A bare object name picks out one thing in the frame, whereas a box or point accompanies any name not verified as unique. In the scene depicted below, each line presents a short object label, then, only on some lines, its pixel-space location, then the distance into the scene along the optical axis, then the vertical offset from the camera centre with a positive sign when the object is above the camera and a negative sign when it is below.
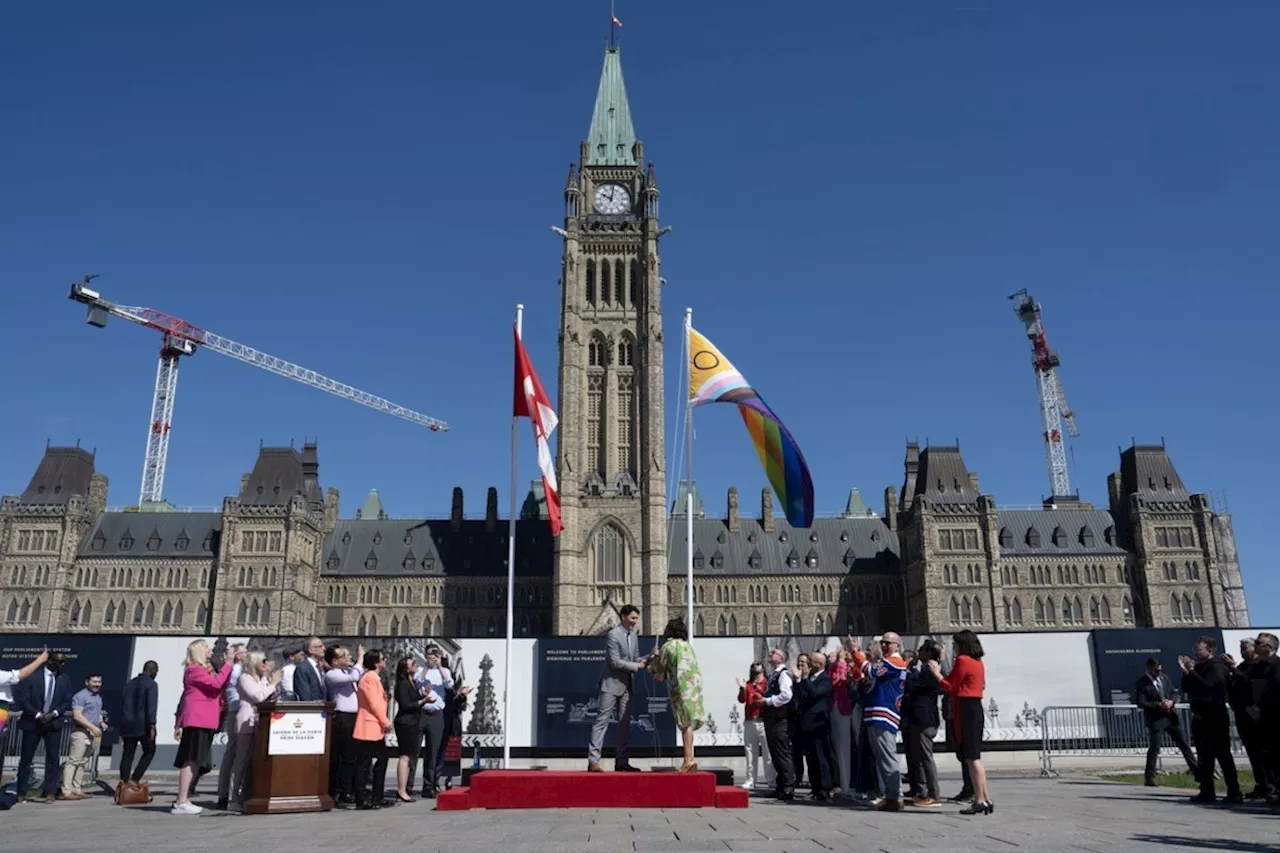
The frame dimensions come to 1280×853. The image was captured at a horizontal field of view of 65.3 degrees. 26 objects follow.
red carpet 11.32 -1.07
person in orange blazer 12.63 -0.37
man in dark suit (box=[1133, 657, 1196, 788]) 16.22 -0.33
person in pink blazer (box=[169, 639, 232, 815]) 12.66 -0.13
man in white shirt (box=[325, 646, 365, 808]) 12.96 -0.34
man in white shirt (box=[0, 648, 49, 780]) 12.29 +0.22
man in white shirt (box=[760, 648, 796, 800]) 14.34 -0.32
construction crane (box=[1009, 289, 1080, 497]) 119.90 +35.86
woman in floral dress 11.63 +0.19
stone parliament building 74.75 +11.15
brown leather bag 13.85 -1.32
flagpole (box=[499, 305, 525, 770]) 15.48 +3.24
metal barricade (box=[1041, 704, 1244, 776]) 22.39 -0.91
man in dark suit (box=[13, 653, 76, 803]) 13.83 -0.24
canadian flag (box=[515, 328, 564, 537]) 18.89 +5.24
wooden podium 11.56 -0.71
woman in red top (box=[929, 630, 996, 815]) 11.32 -0.02
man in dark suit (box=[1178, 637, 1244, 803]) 13.21 -0.31
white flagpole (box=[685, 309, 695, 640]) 18.73 +4.17
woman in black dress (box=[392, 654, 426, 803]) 13.61 -0.30
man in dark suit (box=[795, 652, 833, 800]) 14.07 -0.41
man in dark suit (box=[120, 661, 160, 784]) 14.41 -0.28
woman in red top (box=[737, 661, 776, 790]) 15.53 -0.55
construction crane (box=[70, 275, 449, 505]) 110.94 +38.14
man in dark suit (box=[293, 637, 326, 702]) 12.93 +0.21
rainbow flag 18.94 +5.10
